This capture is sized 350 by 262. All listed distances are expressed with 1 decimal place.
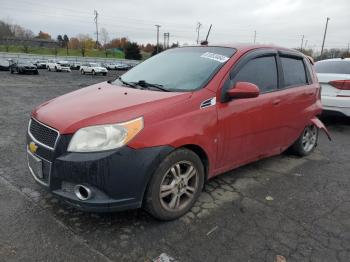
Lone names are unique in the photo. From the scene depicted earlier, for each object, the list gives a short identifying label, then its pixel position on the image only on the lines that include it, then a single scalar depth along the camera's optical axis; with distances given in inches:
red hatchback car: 100.1
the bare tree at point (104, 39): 3966.5
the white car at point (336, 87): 254.5
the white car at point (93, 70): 1520.7
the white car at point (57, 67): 1649.9
